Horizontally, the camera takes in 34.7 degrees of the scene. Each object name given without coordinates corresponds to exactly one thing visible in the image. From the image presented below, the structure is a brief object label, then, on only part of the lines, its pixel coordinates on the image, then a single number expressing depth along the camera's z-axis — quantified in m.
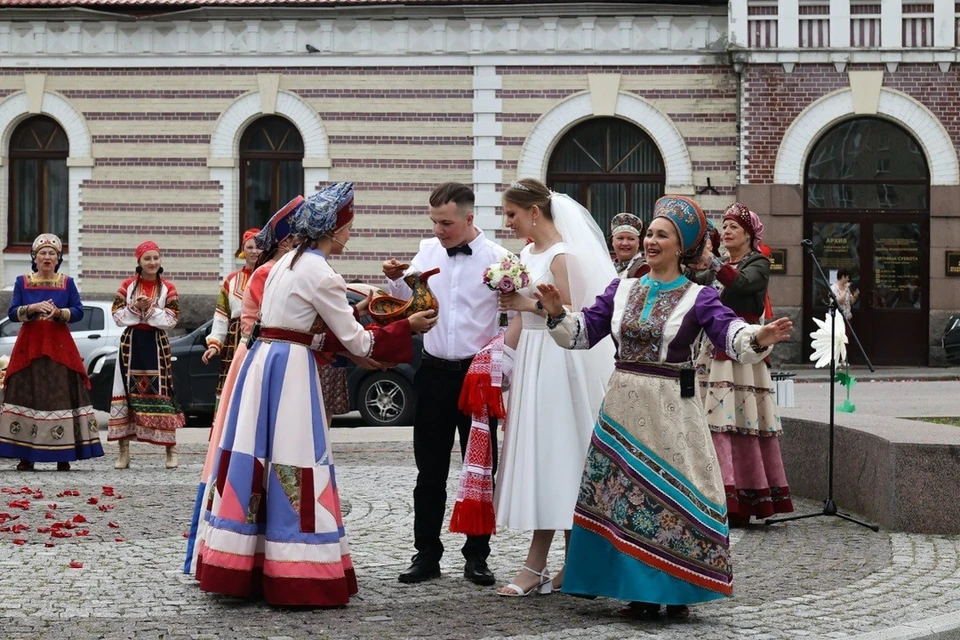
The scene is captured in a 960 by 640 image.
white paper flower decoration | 11.58
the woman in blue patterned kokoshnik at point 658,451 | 6.70
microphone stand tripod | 9.65
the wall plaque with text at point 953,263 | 23.53
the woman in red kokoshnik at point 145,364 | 12.68
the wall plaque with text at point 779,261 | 23.47
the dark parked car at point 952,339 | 23.38
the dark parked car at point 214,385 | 16.94
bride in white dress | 7.33
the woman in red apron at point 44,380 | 12.60
